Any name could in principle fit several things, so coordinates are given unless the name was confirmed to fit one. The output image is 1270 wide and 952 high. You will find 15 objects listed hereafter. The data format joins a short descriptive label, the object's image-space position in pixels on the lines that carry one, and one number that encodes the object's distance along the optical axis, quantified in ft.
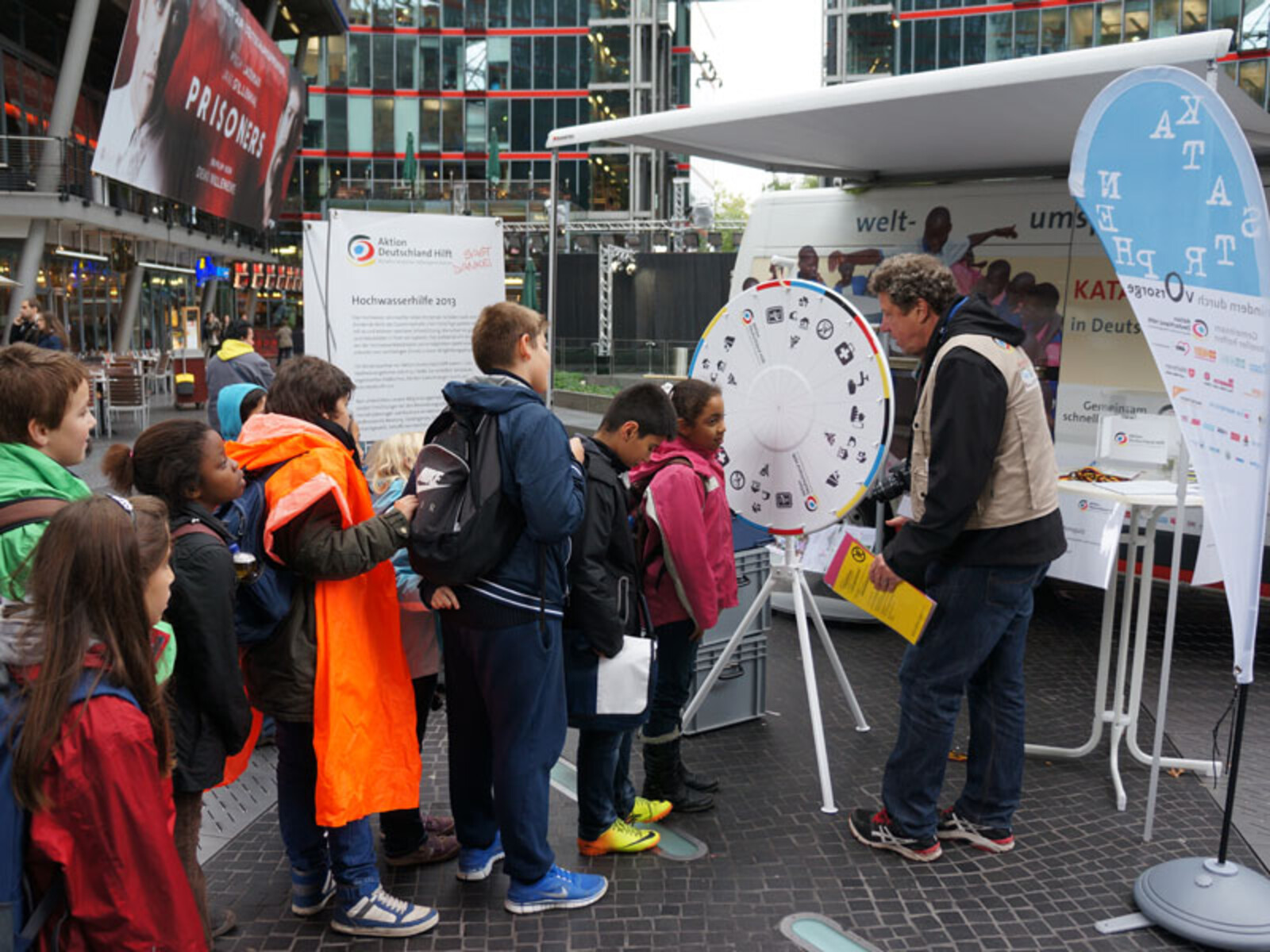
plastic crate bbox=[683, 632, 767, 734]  16.16
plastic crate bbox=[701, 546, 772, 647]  16.24
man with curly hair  11.32
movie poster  50.55
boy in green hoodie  7.86
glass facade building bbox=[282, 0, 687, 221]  175.22
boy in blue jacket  9.97
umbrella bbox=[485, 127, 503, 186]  139.87
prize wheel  13.32
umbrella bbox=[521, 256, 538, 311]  73.31
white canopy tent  13.64
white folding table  13.41
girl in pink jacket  12.44
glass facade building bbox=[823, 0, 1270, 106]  129.80
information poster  20.16
